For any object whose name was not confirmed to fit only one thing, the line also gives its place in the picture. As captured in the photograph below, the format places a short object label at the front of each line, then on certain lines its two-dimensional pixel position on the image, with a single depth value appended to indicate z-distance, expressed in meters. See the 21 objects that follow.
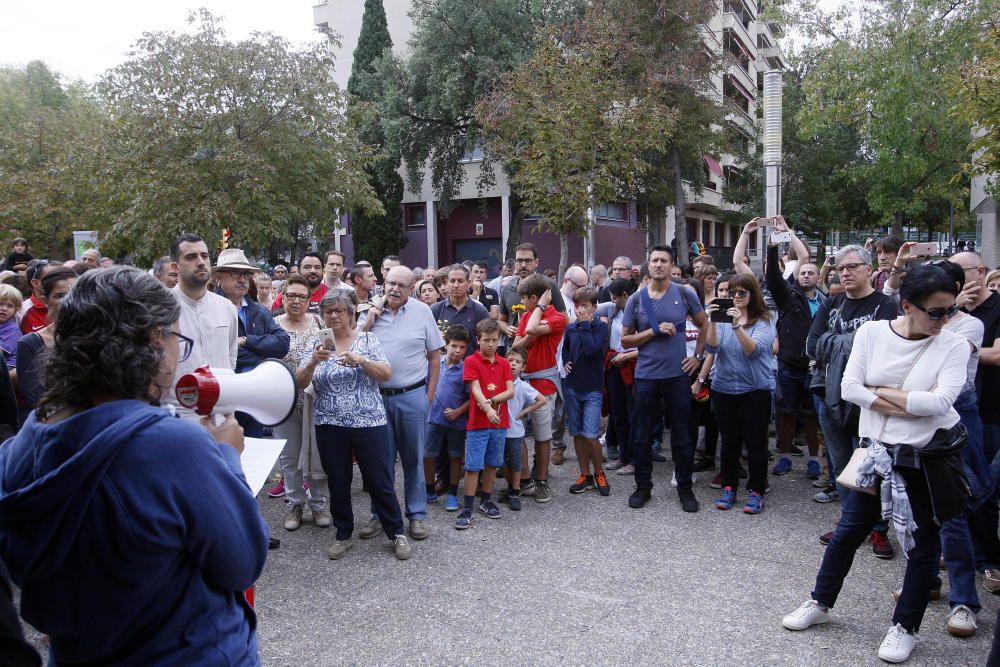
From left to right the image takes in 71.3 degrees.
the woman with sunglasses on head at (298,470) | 5.55
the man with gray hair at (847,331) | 4.75
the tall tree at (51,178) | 17.67
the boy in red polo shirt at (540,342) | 6.20
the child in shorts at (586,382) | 6.26
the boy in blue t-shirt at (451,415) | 5.99
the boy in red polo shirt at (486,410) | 5.67
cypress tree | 26.58
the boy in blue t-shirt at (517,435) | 5.94
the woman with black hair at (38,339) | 4.22
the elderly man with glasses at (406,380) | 5.14
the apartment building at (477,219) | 29.48
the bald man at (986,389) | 4.17
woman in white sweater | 3.41
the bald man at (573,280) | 8.09
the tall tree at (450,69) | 23.56
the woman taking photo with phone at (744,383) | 5.69
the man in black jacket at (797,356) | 6.52
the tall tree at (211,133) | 15.02
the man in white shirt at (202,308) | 4.31
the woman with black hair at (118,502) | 1.46
